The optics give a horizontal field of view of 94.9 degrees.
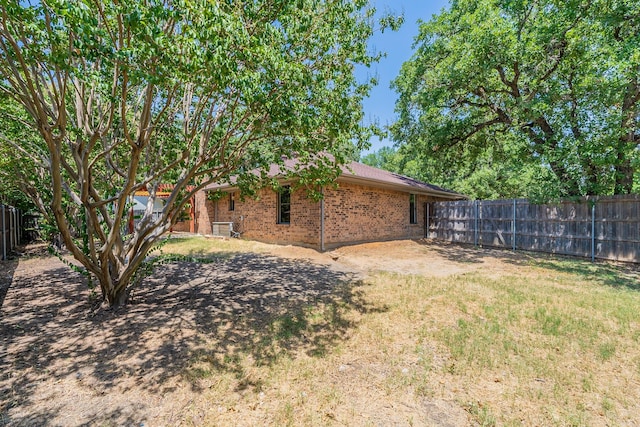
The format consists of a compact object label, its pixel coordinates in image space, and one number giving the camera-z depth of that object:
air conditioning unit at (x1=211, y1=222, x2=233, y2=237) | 14.50
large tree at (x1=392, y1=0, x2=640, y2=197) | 8.67
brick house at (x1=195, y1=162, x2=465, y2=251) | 11.05
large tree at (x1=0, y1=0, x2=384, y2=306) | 2.61
